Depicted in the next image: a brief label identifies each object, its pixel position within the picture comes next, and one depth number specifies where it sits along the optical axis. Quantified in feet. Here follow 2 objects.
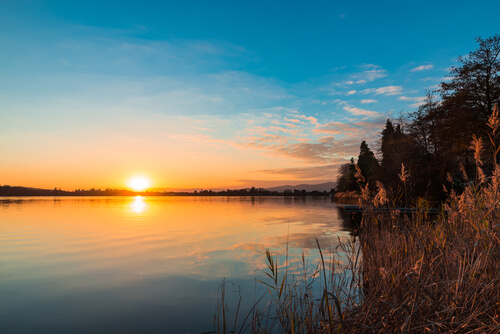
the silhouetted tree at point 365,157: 242.37
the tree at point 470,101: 83.20
